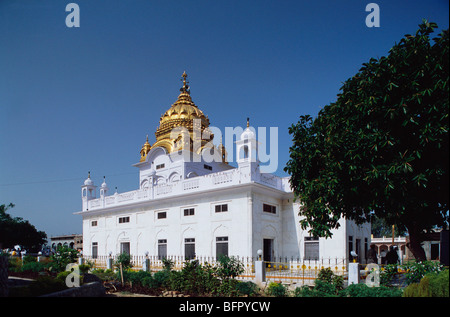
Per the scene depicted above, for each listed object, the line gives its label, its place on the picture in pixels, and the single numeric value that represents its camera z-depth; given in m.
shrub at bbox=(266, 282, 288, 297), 11.20
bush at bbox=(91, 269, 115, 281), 15.70
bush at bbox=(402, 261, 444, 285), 10.03
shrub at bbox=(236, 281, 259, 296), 11.53
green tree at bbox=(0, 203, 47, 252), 41.69
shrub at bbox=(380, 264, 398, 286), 11.23
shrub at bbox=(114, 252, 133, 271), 16.64
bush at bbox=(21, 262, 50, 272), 18.20
